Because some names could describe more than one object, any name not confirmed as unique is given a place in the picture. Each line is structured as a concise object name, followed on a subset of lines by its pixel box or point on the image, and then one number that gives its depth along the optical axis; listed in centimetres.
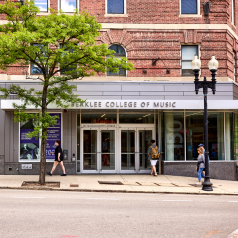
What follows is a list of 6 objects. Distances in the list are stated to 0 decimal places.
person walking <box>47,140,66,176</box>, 1633
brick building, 1745
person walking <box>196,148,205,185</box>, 1493
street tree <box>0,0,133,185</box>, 1264
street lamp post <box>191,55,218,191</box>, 1368
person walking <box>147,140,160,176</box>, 1702
